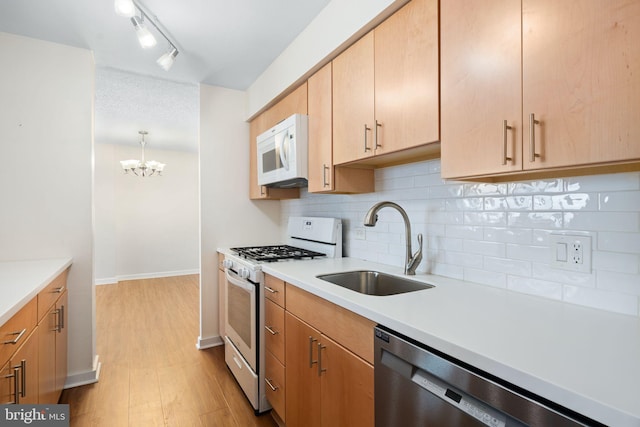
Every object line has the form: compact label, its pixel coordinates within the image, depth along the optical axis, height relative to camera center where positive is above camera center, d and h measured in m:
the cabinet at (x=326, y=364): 1.16 -0.63
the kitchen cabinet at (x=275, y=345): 1.75 -0.75
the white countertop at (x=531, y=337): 0.59 -0.32
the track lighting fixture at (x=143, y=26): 1.69 +1.07
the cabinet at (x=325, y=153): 1.96 +0.37
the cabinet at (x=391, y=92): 1.32 +0.56
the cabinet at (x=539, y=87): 0.80 +0.36
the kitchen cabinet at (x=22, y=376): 1.15 -0.64
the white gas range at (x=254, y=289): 1.97 -0.51
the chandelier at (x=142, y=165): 4.95 +0.74
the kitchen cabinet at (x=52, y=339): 1.61 -0.71
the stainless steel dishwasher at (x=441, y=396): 0.67 -0.45
